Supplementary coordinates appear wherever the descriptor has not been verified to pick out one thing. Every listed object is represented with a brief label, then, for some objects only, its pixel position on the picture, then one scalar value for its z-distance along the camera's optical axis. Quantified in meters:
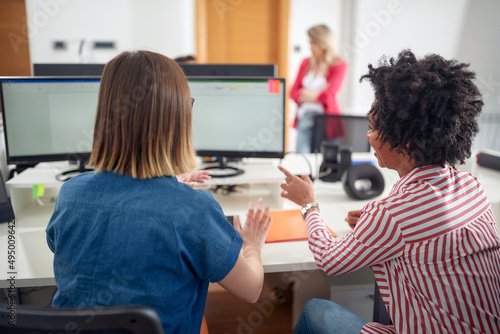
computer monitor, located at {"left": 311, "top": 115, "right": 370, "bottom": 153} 2.67
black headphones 1.76
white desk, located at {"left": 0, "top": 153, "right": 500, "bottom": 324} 1.19
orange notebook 1.36
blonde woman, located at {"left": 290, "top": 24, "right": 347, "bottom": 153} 3.40
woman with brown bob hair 0.78
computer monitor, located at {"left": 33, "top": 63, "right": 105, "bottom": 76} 1.89
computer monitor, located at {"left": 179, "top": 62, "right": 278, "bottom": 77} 2.00
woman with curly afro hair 0.90
